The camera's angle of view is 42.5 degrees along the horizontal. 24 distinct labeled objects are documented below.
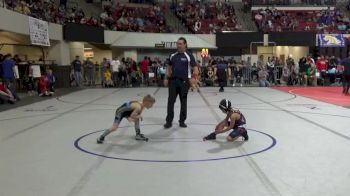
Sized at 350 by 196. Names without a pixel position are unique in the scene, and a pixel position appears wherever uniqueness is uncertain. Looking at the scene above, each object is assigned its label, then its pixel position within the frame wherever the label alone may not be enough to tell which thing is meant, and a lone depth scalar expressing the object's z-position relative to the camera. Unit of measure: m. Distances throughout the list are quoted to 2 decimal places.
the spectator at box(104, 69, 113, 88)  24.25
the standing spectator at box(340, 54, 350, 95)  16.83
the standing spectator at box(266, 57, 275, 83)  24.53
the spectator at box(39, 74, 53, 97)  17.92
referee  9.32
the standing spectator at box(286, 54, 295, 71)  24.33
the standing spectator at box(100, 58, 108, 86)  24.92
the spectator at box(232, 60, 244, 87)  24.89
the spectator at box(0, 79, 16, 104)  14.66
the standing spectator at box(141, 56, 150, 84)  24.97
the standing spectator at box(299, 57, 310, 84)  23.56
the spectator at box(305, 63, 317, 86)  23.31
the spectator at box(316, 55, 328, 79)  24.16
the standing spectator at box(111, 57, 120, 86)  24.34
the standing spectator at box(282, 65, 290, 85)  23.94
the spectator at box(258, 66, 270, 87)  23.17
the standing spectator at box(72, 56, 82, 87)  23.53
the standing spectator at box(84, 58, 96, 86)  25.27
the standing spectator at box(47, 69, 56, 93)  18.44
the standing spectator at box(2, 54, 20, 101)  16.05
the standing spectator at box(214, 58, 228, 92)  19.69
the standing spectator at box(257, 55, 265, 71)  24.09
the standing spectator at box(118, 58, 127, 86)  24.53
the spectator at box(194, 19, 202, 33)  31.06
